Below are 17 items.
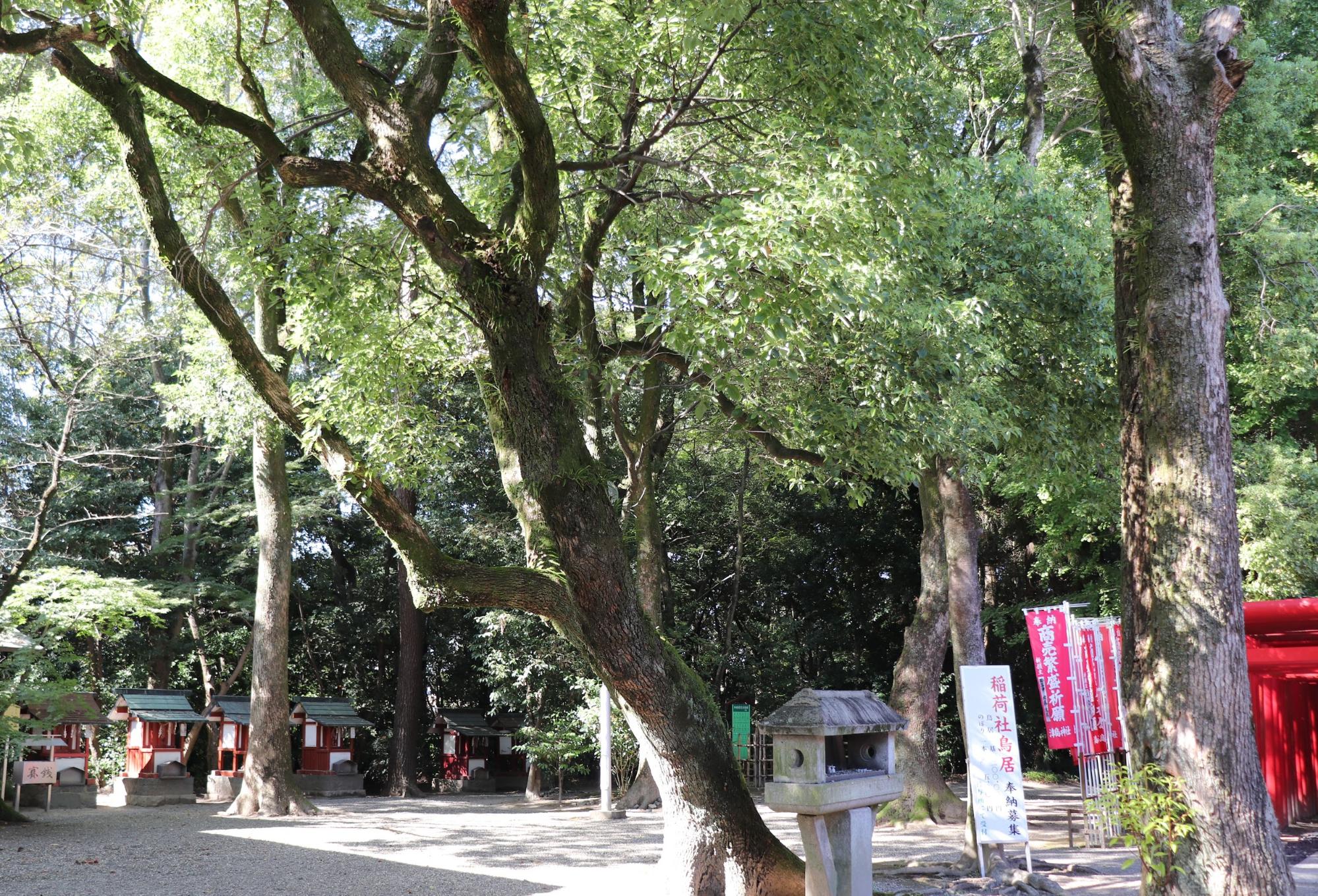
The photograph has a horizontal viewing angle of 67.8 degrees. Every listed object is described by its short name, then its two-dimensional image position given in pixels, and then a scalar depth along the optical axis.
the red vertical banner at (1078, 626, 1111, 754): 9.99
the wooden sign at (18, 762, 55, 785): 13.72
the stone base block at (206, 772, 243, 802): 16.23
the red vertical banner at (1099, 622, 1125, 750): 10.09
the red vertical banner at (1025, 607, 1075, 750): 9.84
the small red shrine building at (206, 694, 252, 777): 16.27
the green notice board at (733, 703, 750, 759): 16.19
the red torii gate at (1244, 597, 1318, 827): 9.80
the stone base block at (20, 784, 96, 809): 14.16
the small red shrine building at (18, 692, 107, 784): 13.00
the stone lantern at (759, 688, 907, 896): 5.40
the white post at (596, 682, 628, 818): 12.50
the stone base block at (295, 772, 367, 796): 16.94
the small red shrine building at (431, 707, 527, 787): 18.70
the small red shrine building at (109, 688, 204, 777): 15.36
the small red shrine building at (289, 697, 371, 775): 17.28
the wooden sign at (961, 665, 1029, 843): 7.68
